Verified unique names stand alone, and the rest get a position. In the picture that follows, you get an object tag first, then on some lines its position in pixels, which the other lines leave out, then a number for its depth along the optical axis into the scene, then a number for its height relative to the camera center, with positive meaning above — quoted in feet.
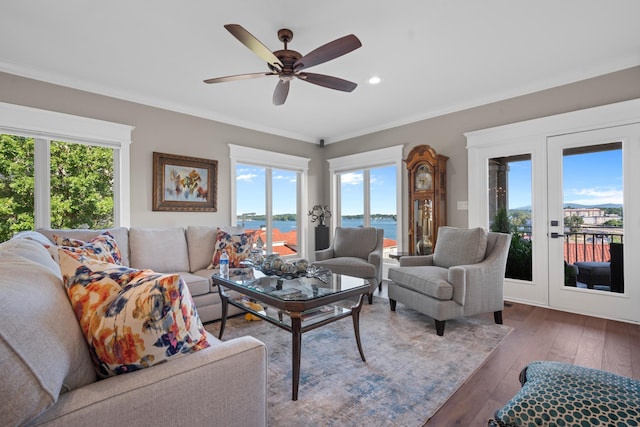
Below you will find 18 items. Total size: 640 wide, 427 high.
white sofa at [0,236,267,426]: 2.20 -1.47
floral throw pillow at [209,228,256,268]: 11.23 -1.17
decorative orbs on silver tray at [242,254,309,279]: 8.08 -1.39
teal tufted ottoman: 3.13 -2.03
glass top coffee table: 6.16 -1.82
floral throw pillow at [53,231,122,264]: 7.63 -0.74
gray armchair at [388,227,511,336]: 8.96 -1.98
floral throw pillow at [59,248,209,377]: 2.90 -0.95
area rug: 5.49 -3.46
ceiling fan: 6.68 +3.75
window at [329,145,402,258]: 16.31 +1.32
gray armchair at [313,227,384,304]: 12.12 -1.79
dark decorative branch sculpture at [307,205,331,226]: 18.79 +0.09
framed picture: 13.07 +1.43
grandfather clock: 13.73 +0.77
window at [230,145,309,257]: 16.31 +1.05
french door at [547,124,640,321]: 9.97 -0.23
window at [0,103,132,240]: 10.36 +1.67
